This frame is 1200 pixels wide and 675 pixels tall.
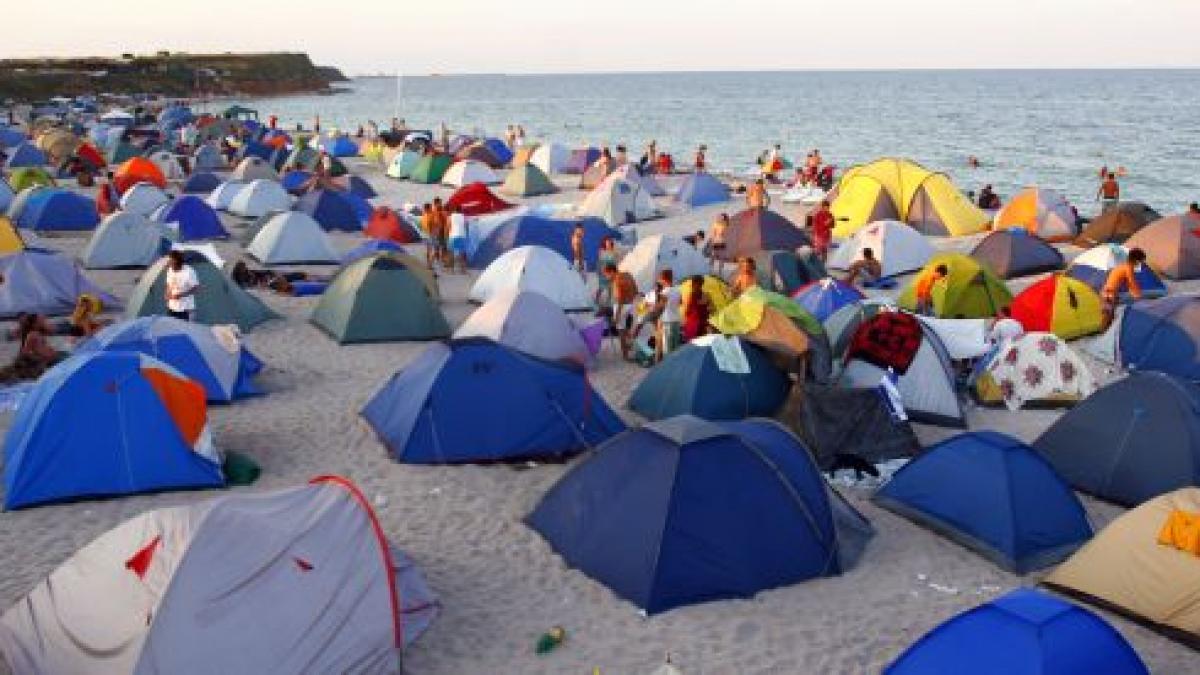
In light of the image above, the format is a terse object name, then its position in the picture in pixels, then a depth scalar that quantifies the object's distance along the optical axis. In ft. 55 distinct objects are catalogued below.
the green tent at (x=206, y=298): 49.37
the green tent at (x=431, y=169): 126.62
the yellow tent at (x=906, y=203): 84.94
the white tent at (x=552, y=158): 134.82
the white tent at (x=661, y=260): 61.31
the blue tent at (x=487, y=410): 34.86
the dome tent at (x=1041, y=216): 81.56
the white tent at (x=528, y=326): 44.57
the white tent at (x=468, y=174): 122.42
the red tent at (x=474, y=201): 87.25
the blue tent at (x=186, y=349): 37.32
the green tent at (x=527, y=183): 115.44
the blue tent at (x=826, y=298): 49.06
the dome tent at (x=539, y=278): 57.06
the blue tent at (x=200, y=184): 100.66
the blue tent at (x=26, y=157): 126.72
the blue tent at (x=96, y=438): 30.71
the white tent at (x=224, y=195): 92.43
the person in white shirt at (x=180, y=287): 44.86
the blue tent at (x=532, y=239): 69.41
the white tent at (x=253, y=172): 108.43
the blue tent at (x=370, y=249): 60.64
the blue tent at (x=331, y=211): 85.76
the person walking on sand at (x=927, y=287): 52.13
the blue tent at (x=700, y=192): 104.68
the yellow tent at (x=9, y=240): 62.75
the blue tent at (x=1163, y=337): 46.57
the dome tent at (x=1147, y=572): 25.23
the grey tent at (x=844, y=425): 35.50
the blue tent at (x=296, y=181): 104.88
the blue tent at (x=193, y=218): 77.56
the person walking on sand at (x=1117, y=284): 53.93
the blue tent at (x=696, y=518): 26.23
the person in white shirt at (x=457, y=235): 68.13
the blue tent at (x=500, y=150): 148.36
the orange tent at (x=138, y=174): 102.53
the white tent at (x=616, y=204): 88.63
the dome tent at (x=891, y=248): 70.18
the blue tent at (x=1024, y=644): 19.94
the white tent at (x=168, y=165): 119.03
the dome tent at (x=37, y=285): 52.94
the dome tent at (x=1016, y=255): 68.64
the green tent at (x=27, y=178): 96.84
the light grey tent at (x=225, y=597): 20.80
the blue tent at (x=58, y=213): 80.79
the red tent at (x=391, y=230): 78.79
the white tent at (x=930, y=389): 40.45
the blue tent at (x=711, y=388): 38.47
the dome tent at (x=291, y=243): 69.77
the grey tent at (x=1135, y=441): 32.55
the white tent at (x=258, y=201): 89.97
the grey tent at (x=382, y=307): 50.31
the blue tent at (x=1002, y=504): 29.35
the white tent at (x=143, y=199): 85.56
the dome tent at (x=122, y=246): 66.33
